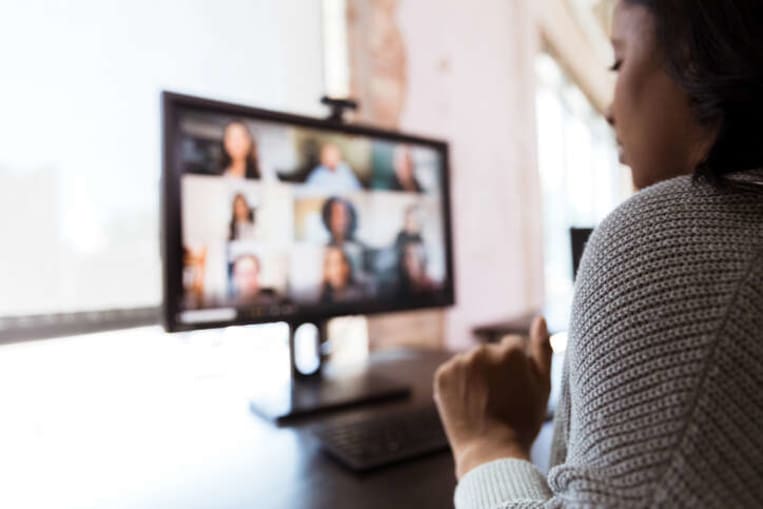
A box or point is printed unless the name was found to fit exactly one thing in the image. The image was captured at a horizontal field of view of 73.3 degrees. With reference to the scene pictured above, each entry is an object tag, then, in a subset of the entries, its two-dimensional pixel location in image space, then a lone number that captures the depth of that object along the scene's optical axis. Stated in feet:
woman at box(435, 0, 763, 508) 1.01
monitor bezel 2.45
